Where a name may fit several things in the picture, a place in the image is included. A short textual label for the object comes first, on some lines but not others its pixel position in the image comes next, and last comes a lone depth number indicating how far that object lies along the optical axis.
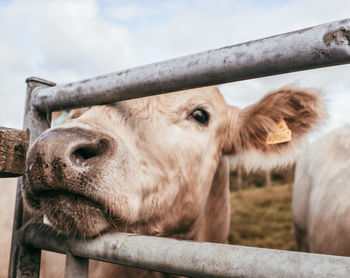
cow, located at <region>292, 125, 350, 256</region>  2.81
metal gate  0.74
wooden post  0.90
